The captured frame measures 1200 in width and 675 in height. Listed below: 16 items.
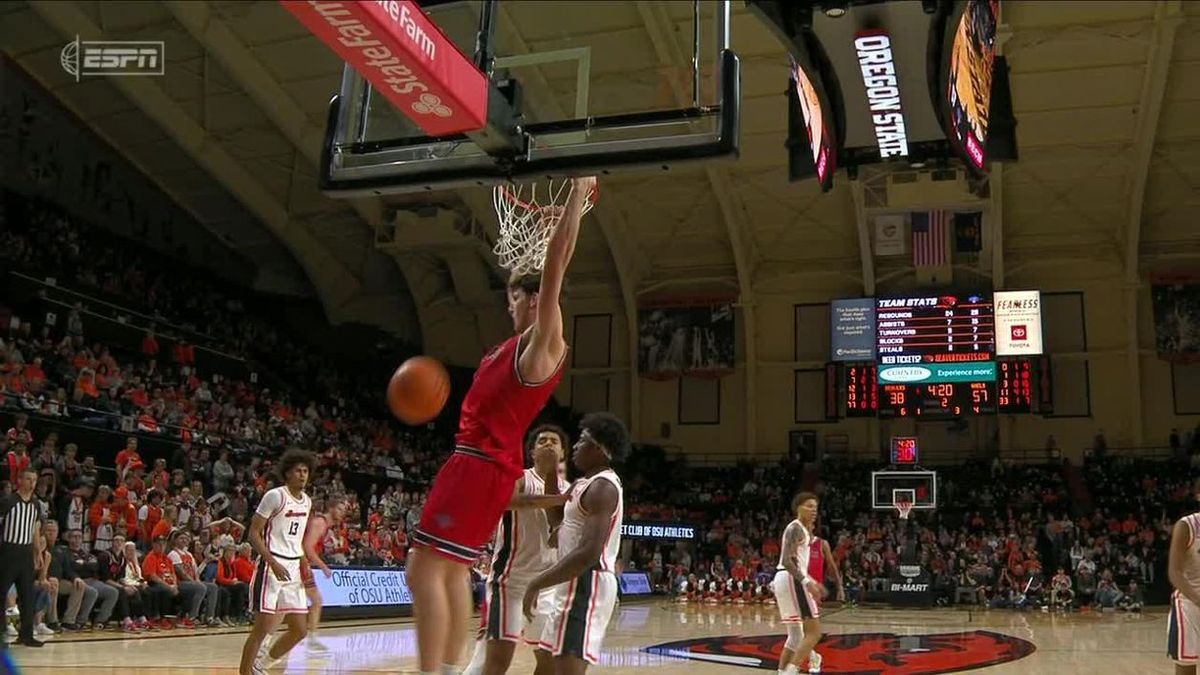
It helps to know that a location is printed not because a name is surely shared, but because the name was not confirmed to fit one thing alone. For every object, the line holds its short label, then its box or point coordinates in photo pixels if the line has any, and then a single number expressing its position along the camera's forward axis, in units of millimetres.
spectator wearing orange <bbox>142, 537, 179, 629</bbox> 12961
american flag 24766
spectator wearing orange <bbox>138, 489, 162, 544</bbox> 13445
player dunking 3953
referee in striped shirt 9992
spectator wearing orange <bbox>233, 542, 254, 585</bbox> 14227
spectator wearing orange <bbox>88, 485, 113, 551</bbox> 12609
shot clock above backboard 25641
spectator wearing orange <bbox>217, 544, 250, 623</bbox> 13828
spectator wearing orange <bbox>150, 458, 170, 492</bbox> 14555
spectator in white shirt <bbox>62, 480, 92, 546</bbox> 12656
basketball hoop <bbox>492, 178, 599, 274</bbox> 6855
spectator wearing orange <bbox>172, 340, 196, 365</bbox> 21297
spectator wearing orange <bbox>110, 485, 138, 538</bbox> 13212
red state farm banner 4457
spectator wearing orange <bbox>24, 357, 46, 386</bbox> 15784
